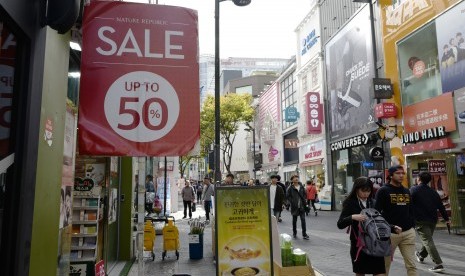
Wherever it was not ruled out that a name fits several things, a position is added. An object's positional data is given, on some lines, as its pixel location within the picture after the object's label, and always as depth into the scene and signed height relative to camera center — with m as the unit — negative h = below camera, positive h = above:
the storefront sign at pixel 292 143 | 33.16 +3.78
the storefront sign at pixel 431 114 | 13.45 +2.67
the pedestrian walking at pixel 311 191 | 21.18 -0.12
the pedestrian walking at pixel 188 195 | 18.79 -0.22
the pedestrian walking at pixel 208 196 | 16.86 -0.24
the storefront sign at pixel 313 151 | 27.06 +2.70
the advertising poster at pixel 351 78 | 20.27 +6.01
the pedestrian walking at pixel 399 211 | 5.71 -0.32
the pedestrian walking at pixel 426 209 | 7.84 -0.40
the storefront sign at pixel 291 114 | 32.34 +5.97
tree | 37.50 +7.07
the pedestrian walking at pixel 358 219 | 4.96 -0.37
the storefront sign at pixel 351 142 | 20.38 +2.49
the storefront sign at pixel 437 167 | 13.28 +0.69
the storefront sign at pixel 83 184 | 6.31 +0.11
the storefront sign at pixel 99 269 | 4.60 -0.89
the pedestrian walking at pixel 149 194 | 17.25 -0.15
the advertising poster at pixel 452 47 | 13.02 +4.67
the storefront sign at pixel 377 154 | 15.84 +1.35
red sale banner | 3.67 +1.01
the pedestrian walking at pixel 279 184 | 14.18 +0.19
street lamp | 10.93 +2.79
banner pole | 3.57 -0.26
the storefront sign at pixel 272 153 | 40.40 +3.67
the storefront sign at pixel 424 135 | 13.77 +1.93
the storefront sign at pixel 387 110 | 17.23 +3.31
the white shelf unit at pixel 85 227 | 6.11 -0.54
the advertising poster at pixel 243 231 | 5.21 -0.54
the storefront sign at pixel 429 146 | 13.23 +1.46
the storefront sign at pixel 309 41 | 28.37 +10.62
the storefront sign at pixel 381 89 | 17.34 +4.23
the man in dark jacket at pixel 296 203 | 11.96 -0.41
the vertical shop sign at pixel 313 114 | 26.39 +4.86
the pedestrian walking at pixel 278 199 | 13.78 -0.33
